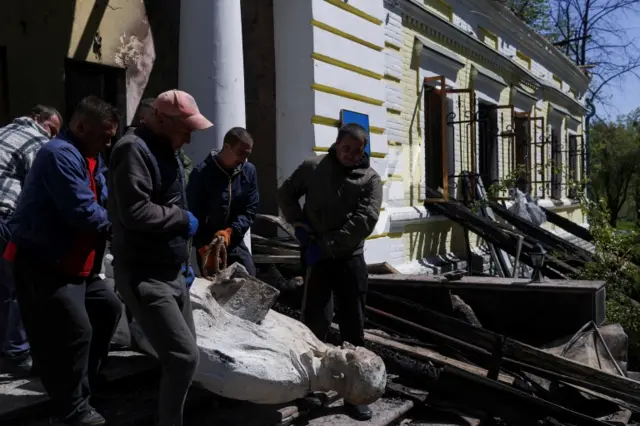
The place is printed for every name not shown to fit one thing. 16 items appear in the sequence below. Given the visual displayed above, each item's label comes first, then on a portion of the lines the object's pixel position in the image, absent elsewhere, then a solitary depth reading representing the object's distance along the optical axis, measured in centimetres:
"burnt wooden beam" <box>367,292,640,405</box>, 455
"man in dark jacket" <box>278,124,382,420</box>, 421
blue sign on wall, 694
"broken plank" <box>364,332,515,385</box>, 468
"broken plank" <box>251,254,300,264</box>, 596
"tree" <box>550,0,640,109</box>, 2852
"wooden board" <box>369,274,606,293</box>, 580
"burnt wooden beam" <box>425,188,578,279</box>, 816
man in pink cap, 283
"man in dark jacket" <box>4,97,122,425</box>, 302
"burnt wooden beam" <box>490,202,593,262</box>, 885
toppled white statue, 334
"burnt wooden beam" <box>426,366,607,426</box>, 436
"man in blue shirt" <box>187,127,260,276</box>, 425
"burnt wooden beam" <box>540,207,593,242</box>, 1244
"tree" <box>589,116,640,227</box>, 2795
